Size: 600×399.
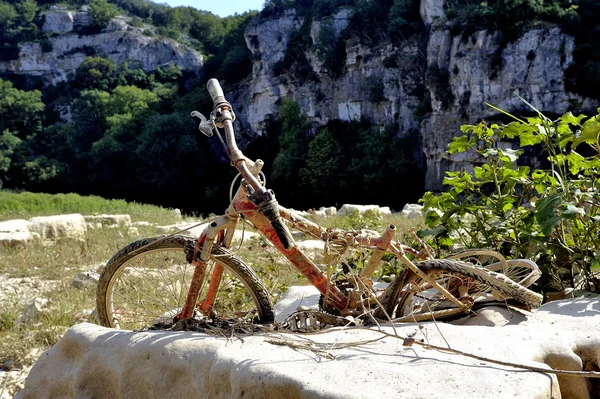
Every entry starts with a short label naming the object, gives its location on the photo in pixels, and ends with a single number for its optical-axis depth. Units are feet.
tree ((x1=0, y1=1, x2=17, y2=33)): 196.75
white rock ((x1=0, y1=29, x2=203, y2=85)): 180.86
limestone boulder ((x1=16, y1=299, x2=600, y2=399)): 6.47
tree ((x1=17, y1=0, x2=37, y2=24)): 201.46
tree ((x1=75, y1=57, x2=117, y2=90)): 175.11
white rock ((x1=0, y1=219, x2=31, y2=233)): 27.17
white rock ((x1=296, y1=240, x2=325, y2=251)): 22.04
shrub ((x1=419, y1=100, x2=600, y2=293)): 11.10
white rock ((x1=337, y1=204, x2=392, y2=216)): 40.77
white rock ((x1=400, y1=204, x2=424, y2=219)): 39.30
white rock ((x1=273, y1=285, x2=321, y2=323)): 11.55
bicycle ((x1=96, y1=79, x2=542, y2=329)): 9.05
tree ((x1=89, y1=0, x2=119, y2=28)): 195.48
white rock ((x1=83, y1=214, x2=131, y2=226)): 34.45
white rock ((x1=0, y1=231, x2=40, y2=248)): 25.00
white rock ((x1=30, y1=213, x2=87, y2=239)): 28.25
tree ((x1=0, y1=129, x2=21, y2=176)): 133.02
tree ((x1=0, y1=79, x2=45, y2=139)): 154.61
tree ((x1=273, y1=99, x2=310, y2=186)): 124.36
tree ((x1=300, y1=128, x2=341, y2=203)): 117.39
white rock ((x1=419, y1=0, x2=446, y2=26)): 108.99
